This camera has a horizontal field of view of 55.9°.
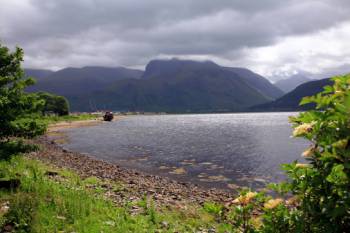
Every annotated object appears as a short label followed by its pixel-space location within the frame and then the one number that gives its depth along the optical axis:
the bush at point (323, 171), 3.78
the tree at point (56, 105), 169.38
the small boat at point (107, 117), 197.25
